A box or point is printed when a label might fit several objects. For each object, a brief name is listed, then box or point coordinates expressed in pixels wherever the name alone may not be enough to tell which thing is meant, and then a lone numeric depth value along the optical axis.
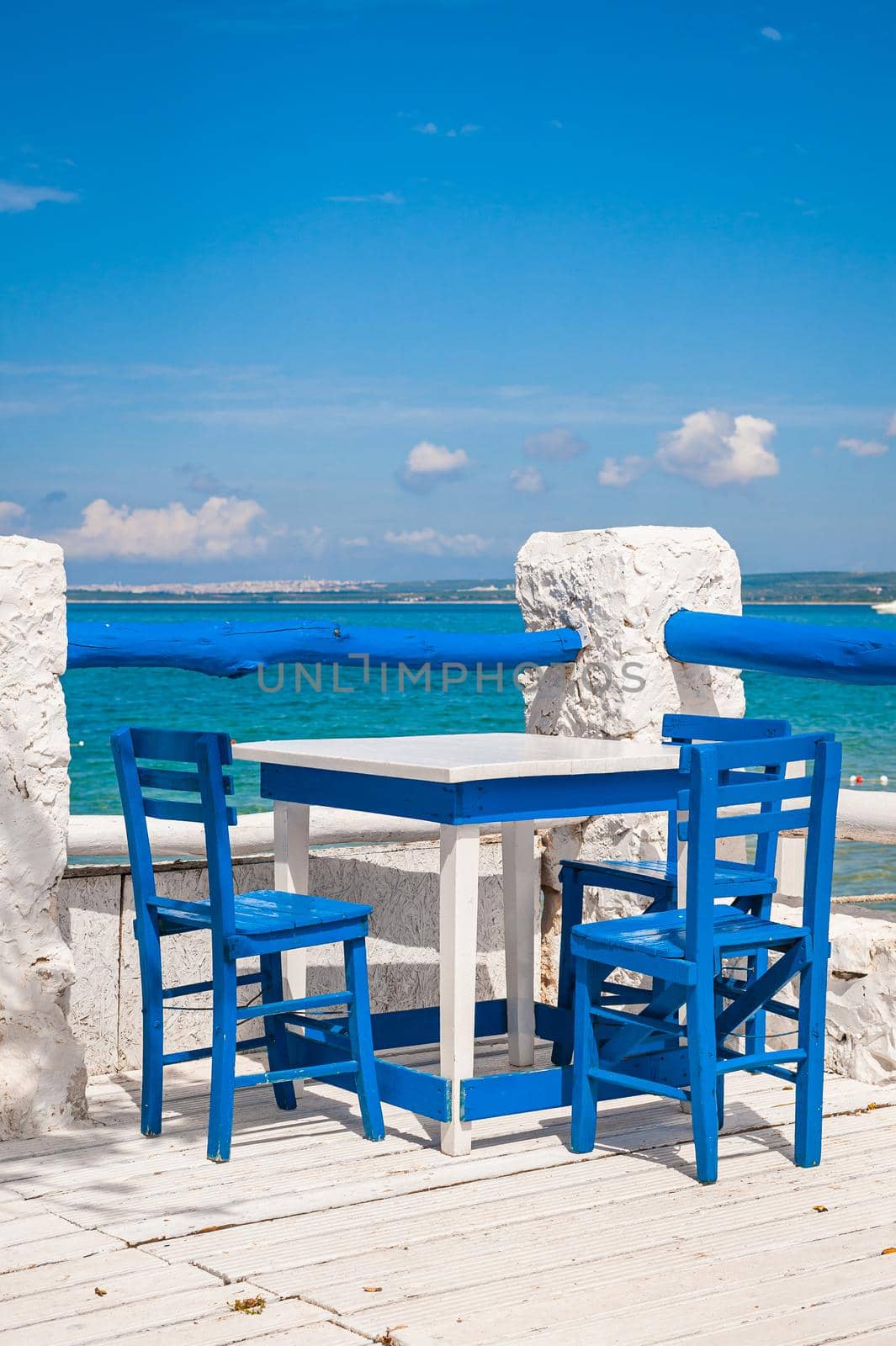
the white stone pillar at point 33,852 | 3.43
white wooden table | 3.13
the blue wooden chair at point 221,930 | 3.06
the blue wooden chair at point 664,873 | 3.47
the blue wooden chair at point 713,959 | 2.89
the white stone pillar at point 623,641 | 4.34
